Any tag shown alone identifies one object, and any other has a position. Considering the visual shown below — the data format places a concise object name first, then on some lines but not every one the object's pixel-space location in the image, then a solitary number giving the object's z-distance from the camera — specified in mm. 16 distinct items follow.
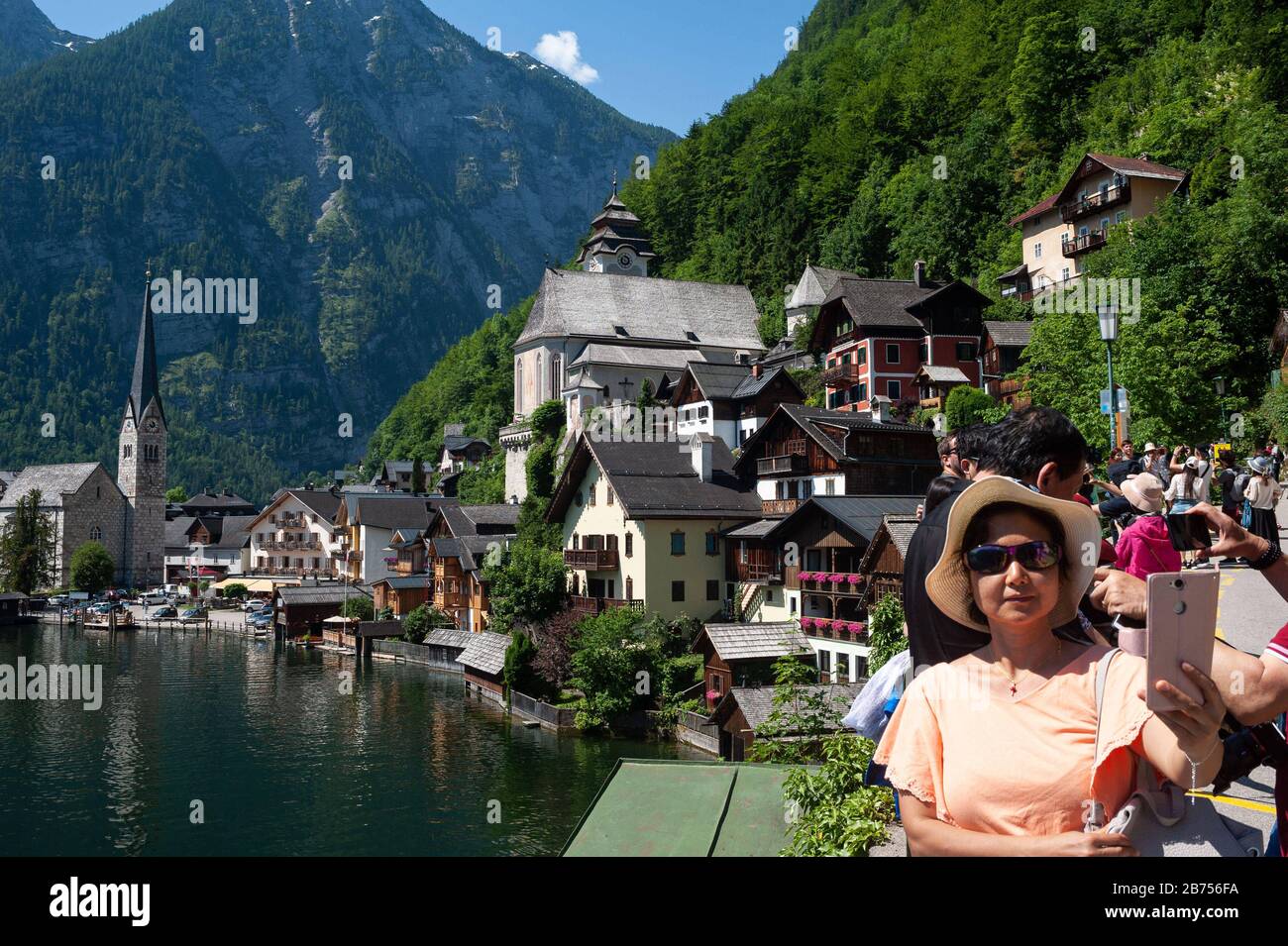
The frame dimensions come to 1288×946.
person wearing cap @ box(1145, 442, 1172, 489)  20828
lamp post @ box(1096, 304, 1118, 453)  24334
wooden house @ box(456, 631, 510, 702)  45125
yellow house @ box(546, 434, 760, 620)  42844
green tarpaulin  10953
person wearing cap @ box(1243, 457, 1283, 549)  15125
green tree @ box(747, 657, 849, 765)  14305
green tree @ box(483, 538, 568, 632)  46312
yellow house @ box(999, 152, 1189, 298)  49219
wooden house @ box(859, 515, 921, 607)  30500
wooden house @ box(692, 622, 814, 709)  35031
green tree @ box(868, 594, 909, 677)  21891
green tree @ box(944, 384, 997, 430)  44562
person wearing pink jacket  6711
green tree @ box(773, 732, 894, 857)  8883
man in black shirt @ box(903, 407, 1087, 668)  4473
